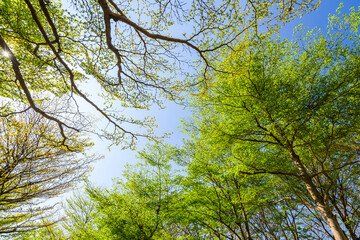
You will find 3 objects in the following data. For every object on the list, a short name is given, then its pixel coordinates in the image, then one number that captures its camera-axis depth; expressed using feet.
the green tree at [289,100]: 13.71
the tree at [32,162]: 14.94
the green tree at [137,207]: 20.85
